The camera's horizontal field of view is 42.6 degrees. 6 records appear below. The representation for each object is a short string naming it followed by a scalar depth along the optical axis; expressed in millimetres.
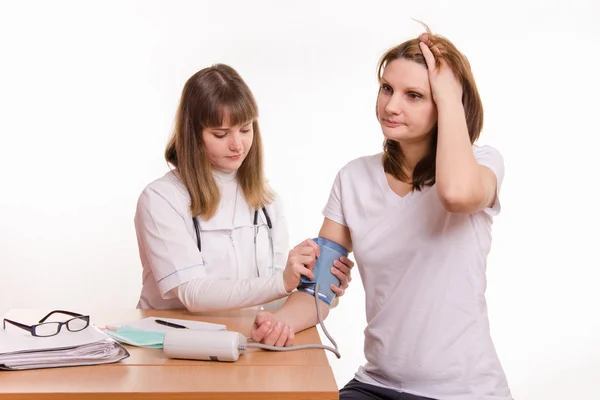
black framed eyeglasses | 1661
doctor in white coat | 2064
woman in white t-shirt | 1758
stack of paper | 1559
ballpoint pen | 1866
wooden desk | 1440
